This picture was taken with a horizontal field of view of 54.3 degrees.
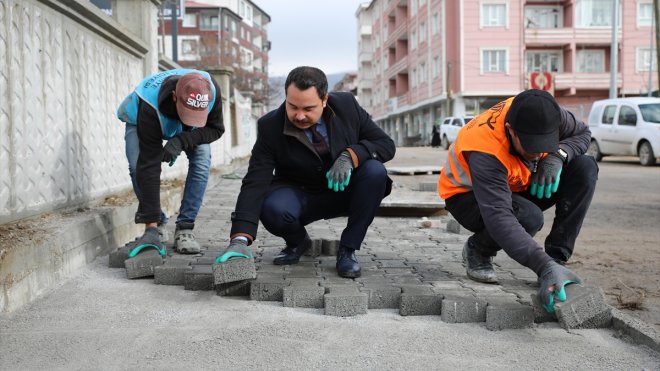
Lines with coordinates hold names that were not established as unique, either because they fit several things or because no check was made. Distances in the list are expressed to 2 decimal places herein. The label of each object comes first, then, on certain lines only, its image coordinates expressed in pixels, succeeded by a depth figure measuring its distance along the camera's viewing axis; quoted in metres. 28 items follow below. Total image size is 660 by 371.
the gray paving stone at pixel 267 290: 3.39
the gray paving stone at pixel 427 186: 8.43
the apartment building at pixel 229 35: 45.03
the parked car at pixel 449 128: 28.53
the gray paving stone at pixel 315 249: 4.44
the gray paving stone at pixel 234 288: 3.47
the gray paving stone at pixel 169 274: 3.72
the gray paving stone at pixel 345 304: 3.15
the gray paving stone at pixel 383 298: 3.29
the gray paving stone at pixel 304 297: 3.29
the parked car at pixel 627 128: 15.16
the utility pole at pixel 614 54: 23.74
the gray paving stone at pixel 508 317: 2.97
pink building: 36.94
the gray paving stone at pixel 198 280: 3.60
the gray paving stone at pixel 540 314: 3.03
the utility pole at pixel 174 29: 15.73
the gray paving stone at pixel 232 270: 3.30
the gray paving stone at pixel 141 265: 3.82
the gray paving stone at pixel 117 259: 4.15
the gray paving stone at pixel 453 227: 5.54
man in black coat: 3.58
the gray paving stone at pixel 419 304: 3.17
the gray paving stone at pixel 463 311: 3.06
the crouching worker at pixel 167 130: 4.03
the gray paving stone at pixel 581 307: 2.81
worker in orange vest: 3.08
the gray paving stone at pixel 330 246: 4.48
